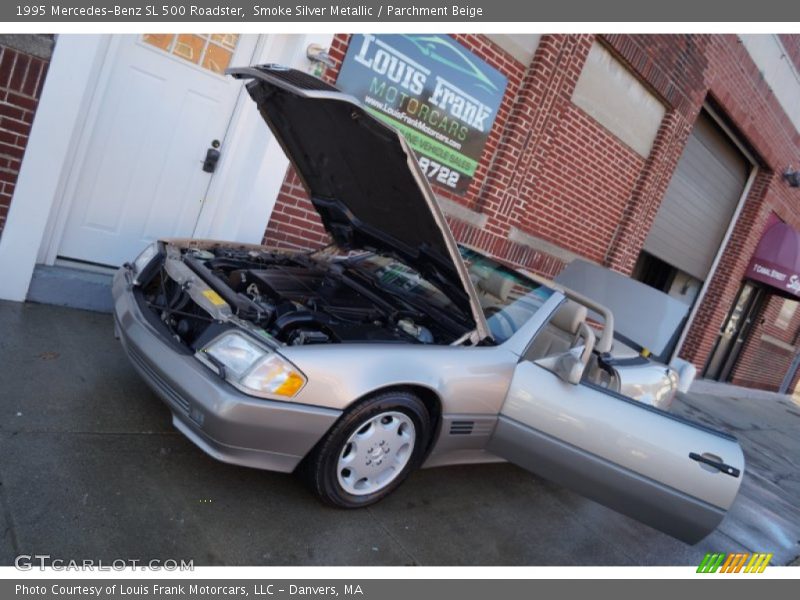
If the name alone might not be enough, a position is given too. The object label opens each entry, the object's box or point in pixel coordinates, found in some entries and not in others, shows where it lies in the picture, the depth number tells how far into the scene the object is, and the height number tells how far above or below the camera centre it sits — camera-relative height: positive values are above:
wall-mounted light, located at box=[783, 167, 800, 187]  11.96 +3.45
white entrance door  4.50 -0.19
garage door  9.88 +2.07
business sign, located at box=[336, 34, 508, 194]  5.45 +1.17
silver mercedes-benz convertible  2.64 -0.73
